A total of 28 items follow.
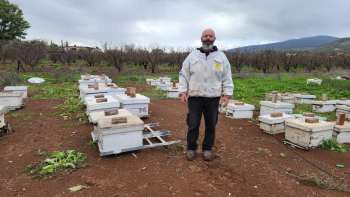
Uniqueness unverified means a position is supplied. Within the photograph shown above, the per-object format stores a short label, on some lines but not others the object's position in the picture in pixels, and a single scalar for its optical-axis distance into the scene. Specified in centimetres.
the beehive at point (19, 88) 718
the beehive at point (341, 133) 418
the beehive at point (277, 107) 545
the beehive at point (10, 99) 614
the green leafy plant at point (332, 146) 397
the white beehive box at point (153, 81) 1230
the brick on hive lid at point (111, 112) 385
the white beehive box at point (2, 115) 433
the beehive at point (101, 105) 467
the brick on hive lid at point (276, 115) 471
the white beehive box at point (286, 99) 768
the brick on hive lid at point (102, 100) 481
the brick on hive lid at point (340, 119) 424
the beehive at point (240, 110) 589
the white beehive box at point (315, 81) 1204
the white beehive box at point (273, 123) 465
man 313
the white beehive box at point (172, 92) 886
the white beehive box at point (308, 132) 386
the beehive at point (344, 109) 587
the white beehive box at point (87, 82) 840
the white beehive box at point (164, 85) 1067
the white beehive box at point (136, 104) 516
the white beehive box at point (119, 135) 322
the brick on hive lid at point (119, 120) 331
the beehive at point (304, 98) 787
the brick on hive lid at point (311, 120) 400
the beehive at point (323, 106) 670
